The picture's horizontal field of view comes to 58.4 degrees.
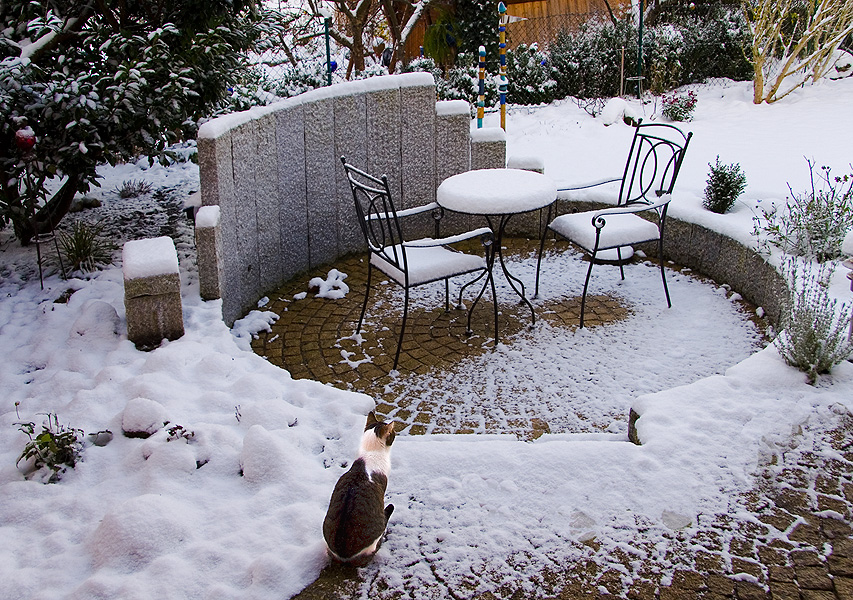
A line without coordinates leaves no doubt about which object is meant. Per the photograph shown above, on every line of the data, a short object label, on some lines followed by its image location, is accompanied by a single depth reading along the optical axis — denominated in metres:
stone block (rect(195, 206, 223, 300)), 4.19
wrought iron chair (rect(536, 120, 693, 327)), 4.69
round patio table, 4.51
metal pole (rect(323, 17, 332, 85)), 9.54
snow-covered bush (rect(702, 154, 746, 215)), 5.38
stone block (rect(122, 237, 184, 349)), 3.81
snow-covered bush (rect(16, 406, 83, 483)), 2.90
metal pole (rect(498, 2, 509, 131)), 8.32
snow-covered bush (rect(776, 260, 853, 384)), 3.29
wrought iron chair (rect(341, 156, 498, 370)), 4.25
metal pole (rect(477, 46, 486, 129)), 7.84
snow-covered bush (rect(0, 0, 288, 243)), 4.69
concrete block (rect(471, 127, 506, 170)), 6.08
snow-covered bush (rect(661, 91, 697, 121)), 9.25
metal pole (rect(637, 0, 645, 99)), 10.49
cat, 2.30
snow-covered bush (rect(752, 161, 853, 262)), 4.48
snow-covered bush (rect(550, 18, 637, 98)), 10.85
